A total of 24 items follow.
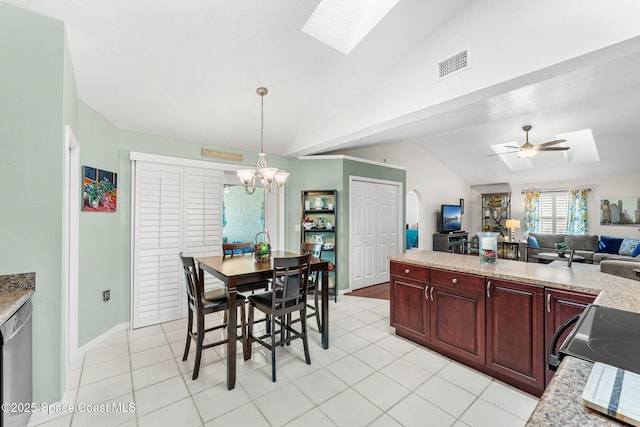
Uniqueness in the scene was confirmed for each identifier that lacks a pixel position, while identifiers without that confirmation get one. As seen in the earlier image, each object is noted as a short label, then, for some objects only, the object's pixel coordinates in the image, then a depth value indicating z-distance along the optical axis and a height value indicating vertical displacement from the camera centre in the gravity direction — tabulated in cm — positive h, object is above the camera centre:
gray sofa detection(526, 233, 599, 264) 671 -74
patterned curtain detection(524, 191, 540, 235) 805 +8
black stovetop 79 -42
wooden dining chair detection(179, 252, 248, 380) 232 -81
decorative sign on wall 402 +92
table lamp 779 -24
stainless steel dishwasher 137 -87
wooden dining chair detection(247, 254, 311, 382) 234 -81
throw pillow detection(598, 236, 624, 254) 642 -69
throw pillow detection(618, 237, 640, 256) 606 -68
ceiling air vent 243 +140
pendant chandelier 278 +43
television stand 746 -68
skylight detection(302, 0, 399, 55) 243 +183
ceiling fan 468 +116
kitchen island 61 -46
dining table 222 -55
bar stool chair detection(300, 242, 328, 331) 312 -53
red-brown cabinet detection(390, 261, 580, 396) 200 -90
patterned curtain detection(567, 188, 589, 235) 723 +8
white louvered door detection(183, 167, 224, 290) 381 +0
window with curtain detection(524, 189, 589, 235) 727 +11
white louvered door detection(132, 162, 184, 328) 343 -40
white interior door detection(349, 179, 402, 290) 487 -27
